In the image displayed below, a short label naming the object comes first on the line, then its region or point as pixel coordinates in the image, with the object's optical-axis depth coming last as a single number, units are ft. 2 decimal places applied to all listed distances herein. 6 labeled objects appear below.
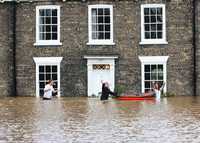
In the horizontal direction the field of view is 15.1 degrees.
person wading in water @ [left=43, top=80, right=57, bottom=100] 129.49
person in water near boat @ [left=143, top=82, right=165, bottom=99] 127.13
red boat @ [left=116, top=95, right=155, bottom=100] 126.52
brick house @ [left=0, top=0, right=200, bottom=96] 141.38
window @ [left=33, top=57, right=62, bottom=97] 144.15
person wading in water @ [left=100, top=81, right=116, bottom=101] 123.86
